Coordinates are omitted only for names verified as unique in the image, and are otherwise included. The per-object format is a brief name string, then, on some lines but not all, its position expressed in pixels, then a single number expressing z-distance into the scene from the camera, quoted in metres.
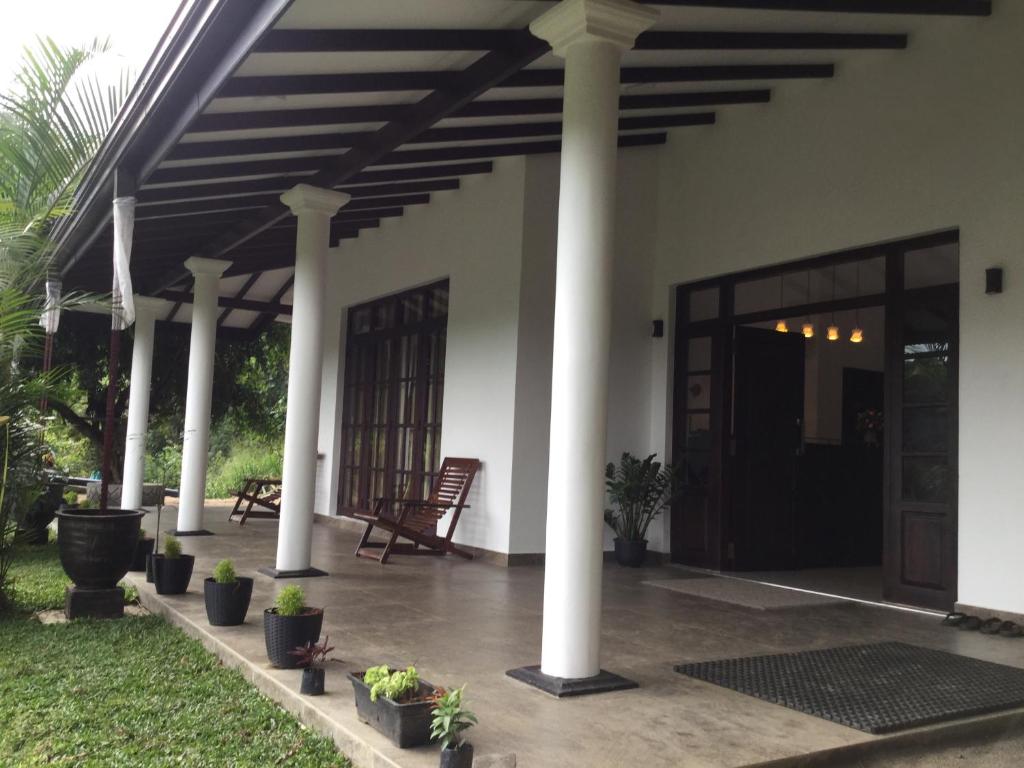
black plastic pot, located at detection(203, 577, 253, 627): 4.52
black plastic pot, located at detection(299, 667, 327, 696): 3.39
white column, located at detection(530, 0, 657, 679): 3.65
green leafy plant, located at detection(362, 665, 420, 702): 2.90
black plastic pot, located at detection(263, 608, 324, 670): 3.75
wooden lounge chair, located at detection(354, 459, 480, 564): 7.28
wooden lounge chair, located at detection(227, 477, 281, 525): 10.47
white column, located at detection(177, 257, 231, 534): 8.73
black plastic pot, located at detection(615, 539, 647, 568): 7.54
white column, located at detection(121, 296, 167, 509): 9.63
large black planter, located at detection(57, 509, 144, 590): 5.31
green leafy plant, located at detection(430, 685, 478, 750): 2.65
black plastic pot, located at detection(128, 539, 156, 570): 6.42
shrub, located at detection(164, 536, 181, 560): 5.54
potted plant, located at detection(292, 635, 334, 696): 3.39
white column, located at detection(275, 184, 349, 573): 6.40
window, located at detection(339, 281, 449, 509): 9.14
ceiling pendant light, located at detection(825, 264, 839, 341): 8.51
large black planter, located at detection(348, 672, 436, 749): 2.80
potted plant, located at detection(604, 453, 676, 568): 7.44
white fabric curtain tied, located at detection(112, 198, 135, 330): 5.33
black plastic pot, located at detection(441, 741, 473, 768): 2.58
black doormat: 3.35
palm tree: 5.40
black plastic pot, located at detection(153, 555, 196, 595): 5.48
